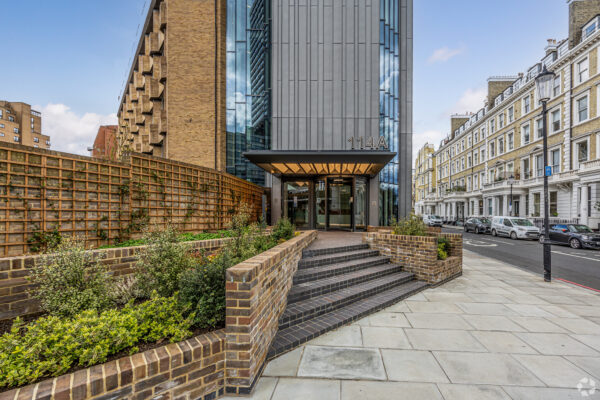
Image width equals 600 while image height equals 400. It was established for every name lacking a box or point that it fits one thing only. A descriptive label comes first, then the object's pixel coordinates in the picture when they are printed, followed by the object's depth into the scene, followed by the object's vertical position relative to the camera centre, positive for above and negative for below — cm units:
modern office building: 1308 +642
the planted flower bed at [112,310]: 204 -121
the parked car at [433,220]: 2972 -219
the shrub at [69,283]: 280 -102
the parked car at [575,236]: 1295 -179
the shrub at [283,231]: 663 -80
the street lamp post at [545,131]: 666 +205
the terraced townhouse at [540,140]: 1884 +674
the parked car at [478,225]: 2209 -202
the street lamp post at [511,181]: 2498 +238
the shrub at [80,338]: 192 -127
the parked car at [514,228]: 1736 -184
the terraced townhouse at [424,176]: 5412 +659
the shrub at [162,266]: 345 -96
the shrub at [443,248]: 674 -131
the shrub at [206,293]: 274 -109
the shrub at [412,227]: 690 -70
